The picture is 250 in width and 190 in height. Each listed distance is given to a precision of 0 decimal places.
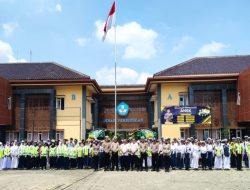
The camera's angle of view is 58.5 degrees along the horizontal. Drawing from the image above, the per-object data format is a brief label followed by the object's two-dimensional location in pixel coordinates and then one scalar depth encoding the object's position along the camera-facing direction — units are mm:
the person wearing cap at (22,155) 12384
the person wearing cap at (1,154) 12477
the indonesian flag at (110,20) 15153
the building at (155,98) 16185
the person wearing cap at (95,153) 11537
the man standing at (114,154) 11475
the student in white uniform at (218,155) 11620
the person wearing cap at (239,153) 11186
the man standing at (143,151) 11388
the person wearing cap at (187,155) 11599
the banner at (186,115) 14233
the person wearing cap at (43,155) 12209
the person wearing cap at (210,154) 11579
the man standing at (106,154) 11527
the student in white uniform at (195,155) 11754
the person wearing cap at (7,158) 12457
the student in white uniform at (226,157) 11516
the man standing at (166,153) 11186
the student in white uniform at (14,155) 12488
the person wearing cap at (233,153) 11614
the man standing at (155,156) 11254
